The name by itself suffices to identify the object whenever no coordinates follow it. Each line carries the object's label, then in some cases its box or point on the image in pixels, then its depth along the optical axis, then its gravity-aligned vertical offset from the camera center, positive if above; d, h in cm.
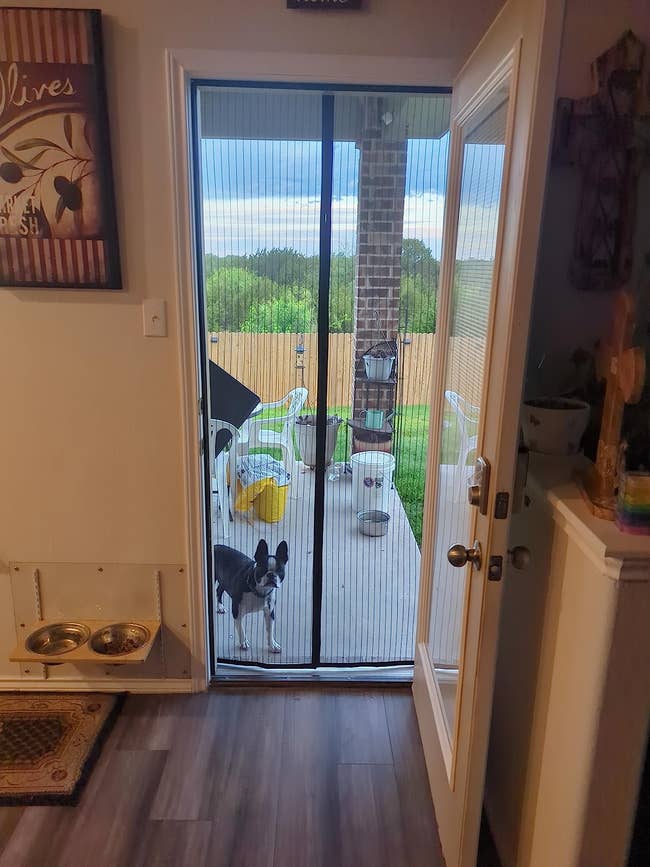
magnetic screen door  192 -16
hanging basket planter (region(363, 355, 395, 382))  210 -26
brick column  193 +17
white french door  108 -16
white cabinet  103 -72
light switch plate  189 -10
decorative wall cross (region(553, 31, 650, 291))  149 +35
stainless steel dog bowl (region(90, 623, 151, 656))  210 -120
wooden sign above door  169 +76
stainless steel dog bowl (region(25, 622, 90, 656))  210 -120
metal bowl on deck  227 -84
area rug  178 -142
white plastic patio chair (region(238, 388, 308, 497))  214 -50
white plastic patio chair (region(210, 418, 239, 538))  216 -64
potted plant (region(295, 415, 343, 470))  216 -50
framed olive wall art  169 +35
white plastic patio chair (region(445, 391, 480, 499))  151 -35
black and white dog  223 -102
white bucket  221 -67
